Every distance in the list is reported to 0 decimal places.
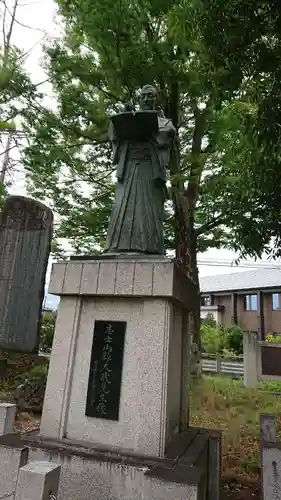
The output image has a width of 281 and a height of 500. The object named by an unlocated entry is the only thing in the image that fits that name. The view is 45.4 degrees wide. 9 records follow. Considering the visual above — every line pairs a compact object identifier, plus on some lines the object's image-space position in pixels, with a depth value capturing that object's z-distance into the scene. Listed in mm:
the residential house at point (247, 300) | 23547
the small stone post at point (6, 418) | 2906
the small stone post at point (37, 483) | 1511
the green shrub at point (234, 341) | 19050
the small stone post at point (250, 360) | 10945
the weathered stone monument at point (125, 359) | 2611
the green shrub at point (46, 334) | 11977
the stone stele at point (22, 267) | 4629
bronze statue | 3396
